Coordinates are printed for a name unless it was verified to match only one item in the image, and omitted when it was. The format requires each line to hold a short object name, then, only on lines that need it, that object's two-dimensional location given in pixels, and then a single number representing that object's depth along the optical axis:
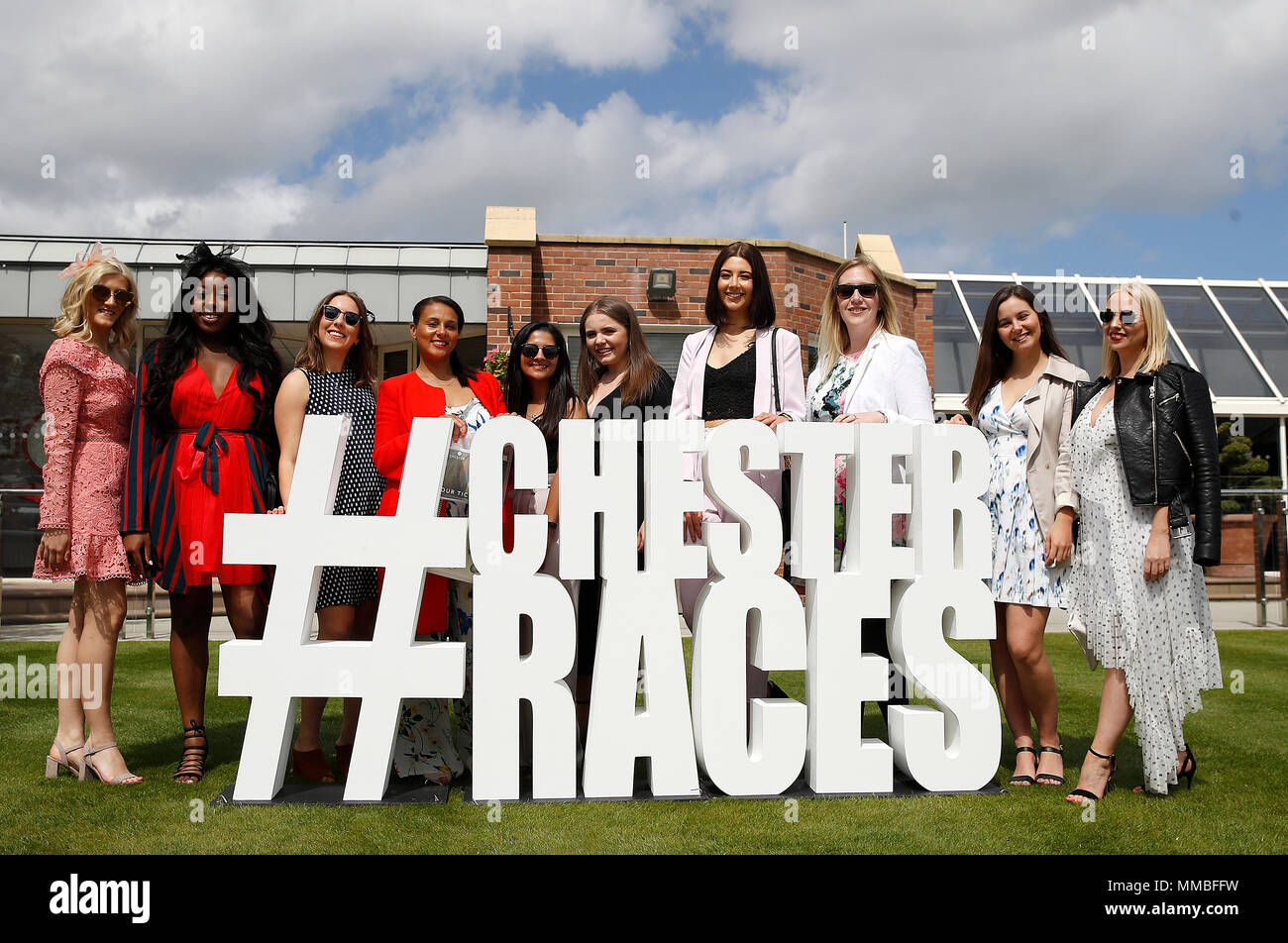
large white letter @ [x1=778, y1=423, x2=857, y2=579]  3.48
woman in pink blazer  3.70
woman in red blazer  3.54
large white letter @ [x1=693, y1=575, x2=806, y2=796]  3.36
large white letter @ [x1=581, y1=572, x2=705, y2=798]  3.33
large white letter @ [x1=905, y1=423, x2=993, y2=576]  3.50
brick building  9.63
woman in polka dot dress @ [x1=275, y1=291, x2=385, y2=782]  3.61
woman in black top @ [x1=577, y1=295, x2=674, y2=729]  3.73
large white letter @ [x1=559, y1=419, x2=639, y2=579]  3.38
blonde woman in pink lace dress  3.54
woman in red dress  3.57
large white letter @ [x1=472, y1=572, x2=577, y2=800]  3.29
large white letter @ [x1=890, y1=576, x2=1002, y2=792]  3.46
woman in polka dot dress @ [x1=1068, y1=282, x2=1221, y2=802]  3.39
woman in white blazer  3.69
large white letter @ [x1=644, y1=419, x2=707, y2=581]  3.38
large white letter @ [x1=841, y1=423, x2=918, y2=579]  3.50
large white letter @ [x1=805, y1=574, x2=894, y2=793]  3.41
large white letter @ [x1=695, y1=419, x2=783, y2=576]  3.40
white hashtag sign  3.23
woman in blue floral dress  3.59
